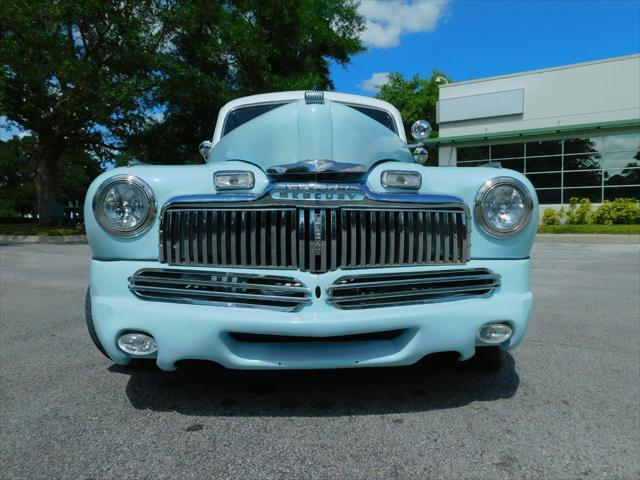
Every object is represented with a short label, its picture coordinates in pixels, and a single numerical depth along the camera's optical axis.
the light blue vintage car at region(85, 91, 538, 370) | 2.05
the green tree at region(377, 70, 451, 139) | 34.78
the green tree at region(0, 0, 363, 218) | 14.41
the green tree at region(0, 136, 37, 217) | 35.22
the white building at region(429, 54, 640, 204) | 18.22
